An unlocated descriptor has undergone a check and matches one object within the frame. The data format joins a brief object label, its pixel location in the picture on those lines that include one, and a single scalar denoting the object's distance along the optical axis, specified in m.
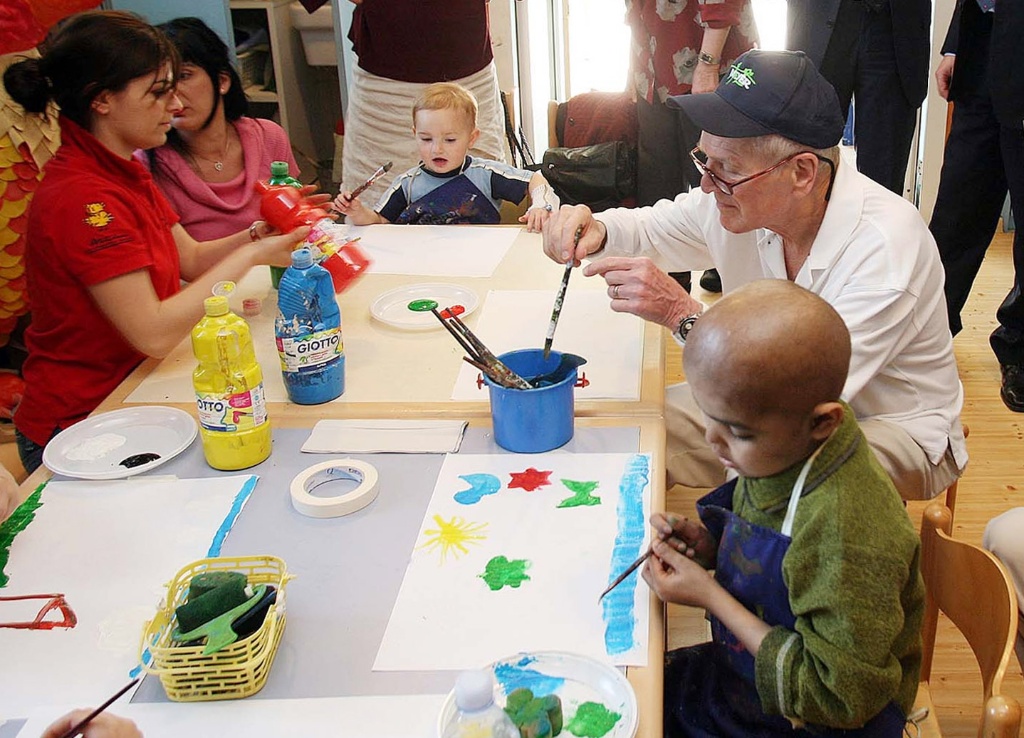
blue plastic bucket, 1.33
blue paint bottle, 1.44
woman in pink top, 2.36
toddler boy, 2.54
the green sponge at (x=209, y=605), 0.96
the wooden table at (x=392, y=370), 1.51
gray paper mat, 0.98
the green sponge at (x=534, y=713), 0.86
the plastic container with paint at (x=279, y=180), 1.97
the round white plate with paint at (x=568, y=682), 0.91
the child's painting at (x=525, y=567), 1.01
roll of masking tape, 1.24
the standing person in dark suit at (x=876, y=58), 3.05
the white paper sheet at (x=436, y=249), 2.12
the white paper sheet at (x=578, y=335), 1.57
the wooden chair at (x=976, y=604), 0.94
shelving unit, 4.27
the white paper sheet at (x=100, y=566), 1.00
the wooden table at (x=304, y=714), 0.91
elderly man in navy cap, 1.46
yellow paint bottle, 1.27
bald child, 0.93
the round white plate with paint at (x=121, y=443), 1.37
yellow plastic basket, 0.94
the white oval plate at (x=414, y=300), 1.81
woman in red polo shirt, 1.64
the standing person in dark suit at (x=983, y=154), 2.71
